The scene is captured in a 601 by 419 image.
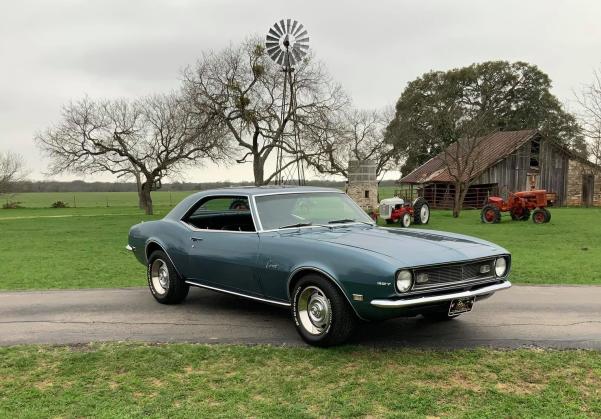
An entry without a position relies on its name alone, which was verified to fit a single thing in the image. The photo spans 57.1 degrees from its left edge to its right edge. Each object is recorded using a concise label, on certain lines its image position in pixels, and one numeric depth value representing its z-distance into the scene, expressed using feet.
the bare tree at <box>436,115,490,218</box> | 101.04
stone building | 115.44
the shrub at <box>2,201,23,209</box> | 184.55
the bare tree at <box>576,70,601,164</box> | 75.72
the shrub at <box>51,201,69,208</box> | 184.24
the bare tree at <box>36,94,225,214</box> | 126.31
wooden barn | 140.25
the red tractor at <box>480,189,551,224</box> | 81.44
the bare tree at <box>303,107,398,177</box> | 111.65
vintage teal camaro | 15.37
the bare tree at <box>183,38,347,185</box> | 118.42
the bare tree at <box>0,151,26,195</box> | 199.82
